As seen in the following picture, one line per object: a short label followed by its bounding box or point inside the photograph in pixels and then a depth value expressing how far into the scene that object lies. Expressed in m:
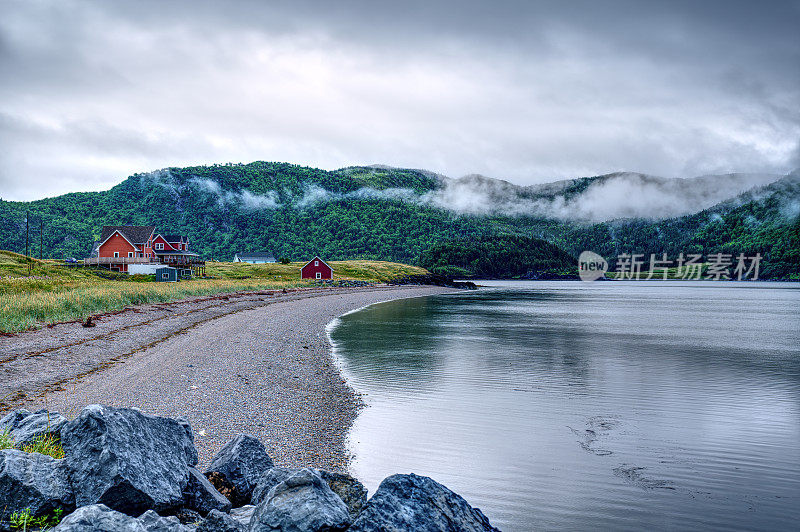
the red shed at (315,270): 110.19
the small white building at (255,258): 173.81
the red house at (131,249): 93.88
